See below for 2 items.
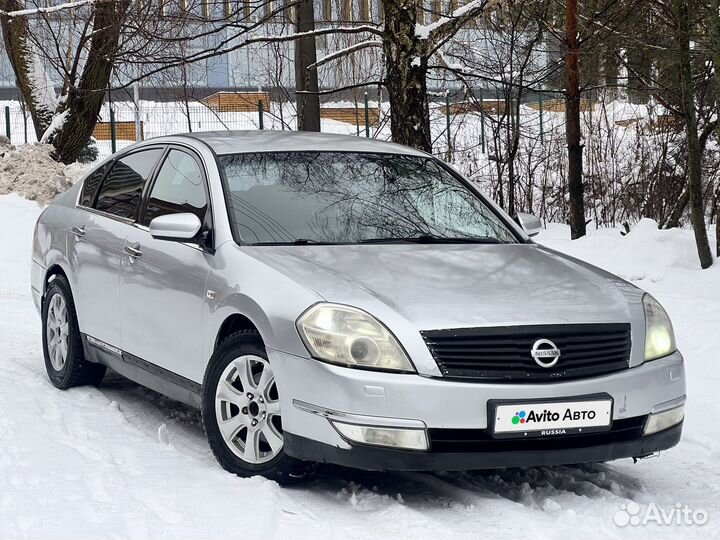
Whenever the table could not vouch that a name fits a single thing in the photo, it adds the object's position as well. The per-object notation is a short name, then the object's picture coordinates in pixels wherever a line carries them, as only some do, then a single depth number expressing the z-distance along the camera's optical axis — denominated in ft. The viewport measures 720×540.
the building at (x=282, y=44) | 42.63
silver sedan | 14.26
